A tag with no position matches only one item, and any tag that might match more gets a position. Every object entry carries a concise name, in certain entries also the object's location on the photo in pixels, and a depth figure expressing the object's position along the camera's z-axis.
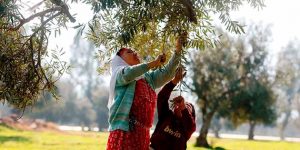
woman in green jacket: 4.89
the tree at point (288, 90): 85.38
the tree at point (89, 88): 98.00
